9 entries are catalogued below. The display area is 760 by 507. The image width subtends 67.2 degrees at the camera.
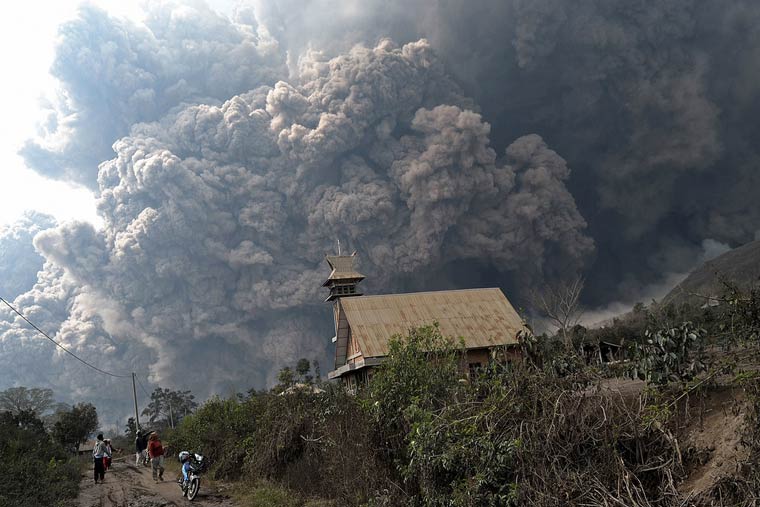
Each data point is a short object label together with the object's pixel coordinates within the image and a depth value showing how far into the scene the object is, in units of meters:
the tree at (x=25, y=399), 73.59
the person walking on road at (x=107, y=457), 20.11
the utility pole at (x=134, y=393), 44.35
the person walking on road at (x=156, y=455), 18.25
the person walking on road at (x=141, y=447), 25.11
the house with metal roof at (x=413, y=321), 24.72
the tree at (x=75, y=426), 46.38
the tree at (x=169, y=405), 89.69
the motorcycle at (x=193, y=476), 13.60
